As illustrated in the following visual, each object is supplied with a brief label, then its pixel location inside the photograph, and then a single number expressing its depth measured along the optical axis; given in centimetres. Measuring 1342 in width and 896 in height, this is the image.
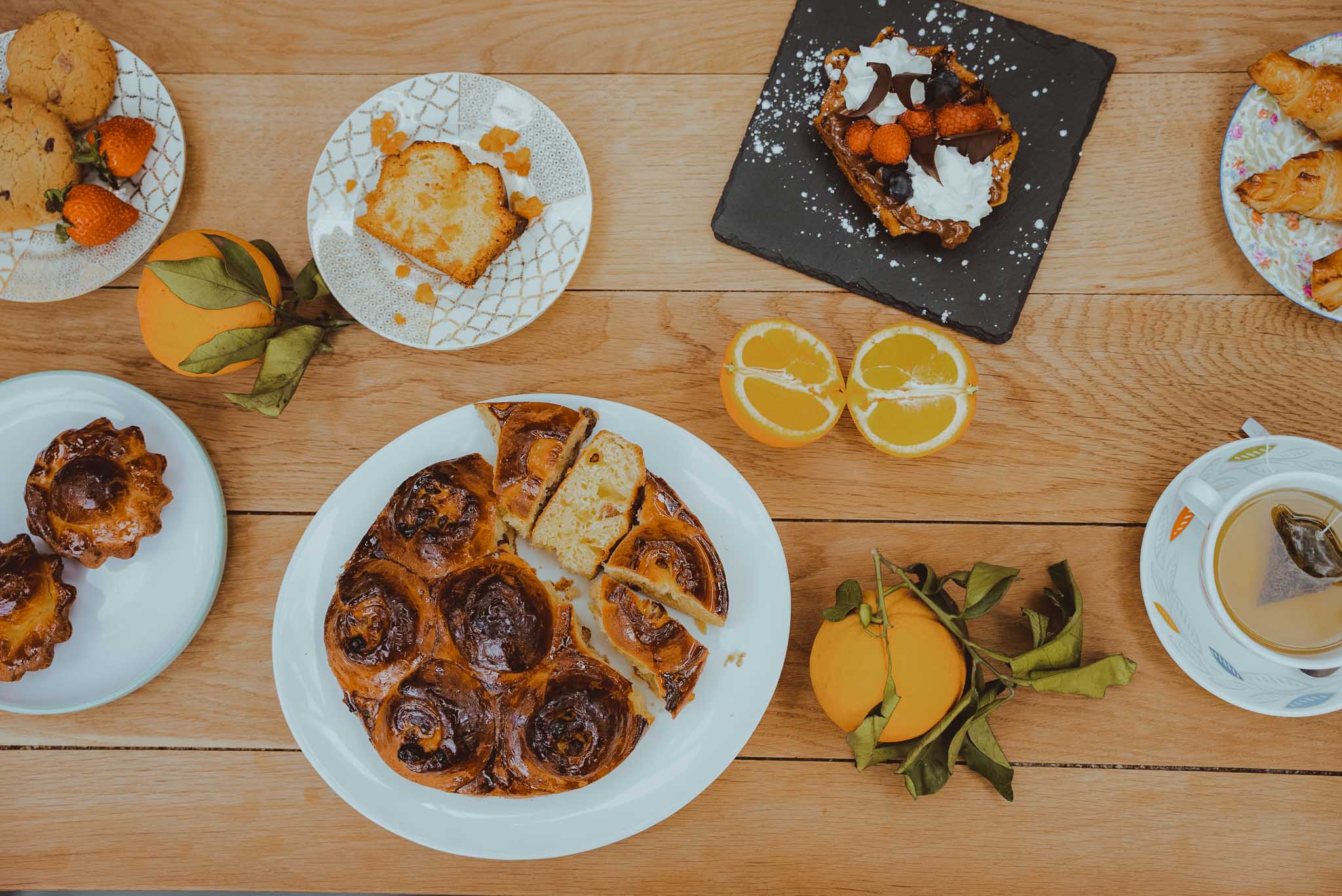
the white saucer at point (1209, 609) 81
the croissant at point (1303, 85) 84
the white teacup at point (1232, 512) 79
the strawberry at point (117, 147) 87
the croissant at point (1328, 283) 84
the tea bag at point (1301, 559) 79
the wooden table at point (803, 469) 87
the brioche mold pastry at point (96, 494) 83
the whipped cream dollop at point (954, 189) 85
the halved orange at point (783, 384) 83
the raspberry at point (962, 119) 84
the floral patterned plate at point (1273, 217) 85
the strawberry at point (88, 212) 85
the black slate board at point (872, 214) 87
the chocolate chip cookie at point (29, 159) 85
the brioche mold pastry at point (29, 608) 83
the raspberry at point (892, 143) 85
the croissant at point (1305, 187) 84
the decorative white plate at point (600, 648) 84
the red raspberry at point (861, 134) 85
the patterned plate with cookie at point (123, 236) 88
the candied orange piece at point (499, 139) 87
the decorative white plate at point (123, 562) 87
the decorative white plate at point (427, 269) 87
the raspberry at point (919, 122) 85
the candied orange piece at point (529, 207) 87
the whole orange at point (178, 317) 83
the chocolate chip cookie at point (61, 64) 87
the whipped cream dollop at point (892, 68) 85
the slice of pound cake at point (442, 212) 86
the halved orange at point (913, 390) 83
